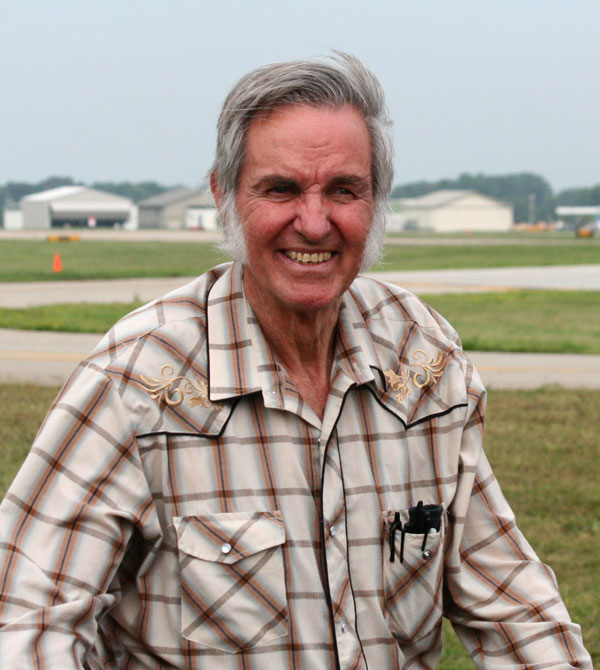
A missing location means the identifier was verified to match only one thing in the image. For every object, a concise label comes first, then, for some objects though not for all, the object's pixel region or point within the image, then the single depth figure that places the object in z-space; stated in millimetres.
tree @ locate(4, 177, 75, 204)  183750
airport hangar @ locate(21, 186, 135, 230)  122812
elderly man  1756
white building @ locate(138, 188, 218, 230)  129625
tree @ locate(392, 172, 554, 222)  182125
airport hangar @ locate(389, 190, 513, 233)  129375
